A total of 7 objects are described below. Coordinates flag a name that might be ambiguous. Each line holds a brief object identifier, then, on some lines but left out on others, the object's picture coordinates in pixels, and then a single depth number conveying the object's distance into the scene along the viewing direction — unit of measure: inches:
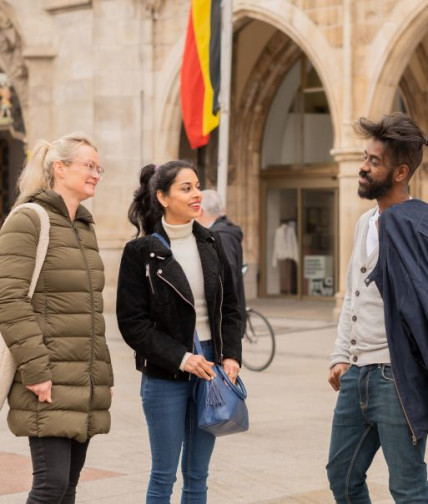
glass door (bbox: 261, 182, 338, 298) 954.7
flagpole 567.2
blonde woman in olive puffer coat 175.3
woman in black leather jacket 189.2
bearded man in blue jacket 163.2
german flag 585.0
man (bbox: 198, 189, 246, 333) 419.8
